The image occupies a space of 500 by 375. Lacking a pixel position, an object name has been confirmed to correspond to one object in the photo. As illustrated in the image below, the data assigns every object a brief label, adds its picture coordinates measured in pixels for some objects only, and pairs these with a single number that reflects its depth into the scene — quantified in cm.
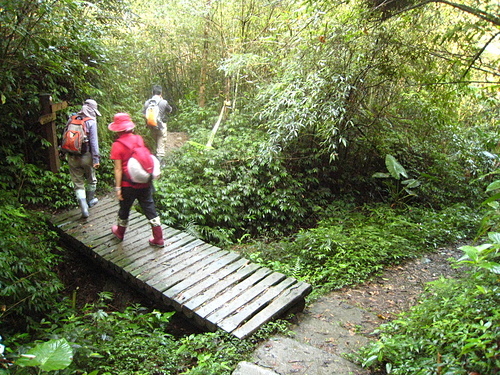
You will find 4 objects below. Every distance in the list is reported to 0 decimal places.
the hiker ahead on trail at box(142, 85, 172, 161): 780
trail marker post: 582
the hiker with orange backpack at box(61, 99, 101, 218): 529
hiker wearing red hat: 452
